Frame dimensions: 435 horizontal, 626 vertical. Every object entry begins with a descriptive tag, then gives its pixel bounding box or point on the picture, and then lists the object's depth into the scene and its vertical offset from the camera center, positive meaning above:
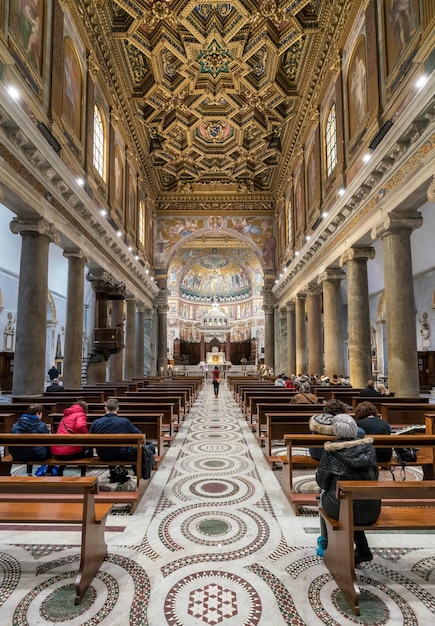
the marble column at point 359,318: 10.00 +0.98
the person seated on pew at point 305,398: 6.60 -0.88
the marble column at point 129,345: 16.58 +0.38
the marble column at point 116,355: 15.08 -0.08
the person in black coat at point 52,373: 14.37 -0.80
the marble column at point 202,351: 37.62 +0.20
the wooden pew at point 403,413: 5.77 -1.00
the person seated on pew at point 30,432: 3.96 -0.90
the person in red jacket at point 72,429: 4.05 -0.91
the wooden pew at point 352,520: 2.19 -1.16
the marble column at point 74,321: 10.02 +0.93
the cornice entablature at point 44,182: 6.42 +3.93
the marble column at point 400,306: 7.66 +1.03
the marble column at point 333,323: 12.00 +1.01
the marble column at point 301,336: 17.34 +0.82
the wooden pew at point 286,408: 6.02 -0.96
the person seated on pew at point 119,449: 3.90 -1.07
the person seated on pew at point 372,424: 3.85 -0.78
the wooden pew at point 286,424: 5.12 -1.05
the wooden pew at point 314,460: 3.35 -1.22
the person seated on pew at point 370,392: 6.91 -0.77
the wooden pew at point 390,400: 6.53 -0.89
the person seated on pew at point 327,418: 3.23 -0.62
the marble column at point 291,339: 19.77 +0.77
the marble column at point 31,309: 7.84 +1.00
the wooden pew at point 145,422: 5.11 -1.02
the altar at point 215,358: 33.34 -0.48
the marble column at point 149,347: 21.83 +0.39
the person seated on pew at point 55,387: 8.41 -0.81
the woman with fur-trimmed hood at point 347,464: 2.48 -0.78
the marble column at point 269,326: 23.10 +1.78
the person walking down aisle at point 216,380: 14.34 -1.09
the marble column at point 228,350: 37.56 +0.25
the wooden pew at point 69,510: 2.31 -1.14
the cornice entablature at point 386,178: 6.13 +3.91
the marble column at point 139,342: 19.59 +0.61
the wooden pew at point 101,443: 3.50 -0.89
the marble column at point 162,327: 23.00 +1.73
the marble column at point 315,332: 14.72 +0.84
